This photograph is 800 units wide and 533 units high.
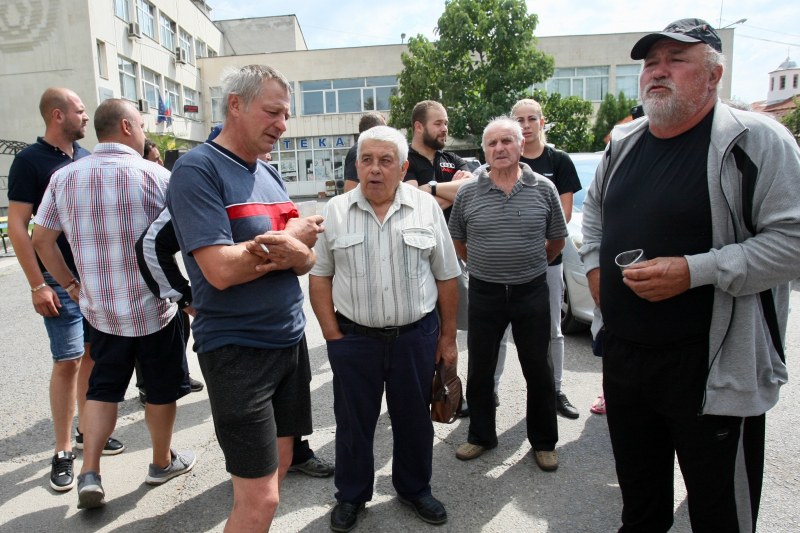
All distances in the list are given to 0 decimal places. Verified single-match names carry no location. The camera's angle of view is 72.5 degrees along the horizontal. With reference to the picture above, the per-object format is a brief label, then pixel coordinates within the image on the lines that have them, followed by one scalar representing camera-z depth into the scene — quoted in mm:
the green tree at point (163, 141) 21697
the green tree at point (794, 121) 24581
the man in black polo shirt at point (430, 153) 3869
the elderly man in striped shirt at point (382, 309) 2664
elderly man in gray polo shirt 3285
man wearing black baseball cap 1808
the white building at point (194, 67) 22719
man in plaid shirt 2850
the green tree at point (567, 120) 24828
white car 5164
